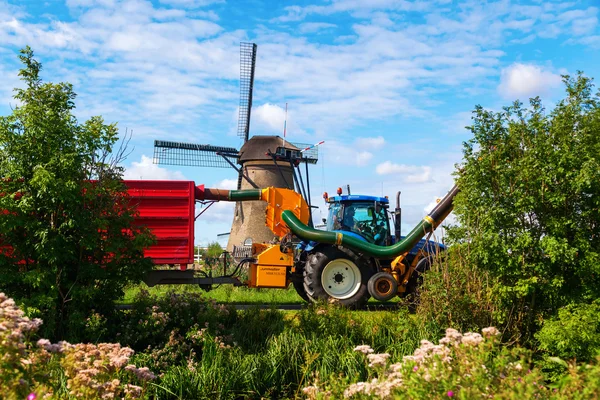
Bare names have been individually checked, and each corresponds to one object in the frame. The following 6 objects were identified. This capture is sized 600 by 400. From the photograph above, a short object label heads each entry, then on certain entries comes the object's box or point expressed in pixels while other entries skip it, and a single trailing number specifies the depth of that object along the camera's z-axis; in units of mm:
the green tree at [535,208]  8266
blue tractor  12523
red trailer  12250
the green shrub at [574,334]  7996
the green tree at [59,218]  7906
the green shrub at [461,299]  8836
